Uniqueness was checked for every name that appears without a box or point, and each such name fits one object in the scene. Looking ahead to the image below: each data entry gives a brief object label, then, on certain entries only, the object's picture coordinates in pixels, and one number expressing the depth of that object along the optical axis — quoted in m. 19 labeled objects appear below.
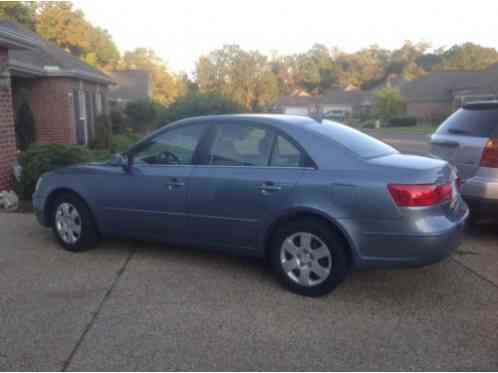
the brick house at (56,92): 15.48
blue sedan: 4.16
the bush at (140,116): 30.58
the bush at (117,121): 26.38
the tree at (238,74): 52.88
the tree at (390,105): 51.88
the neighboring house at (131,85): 39.75
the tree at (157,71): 56.44
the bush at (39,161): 8.88
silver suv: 5.73
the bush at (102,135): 18.62
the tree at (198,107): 19.75
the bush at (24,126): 14.45
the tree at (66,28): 47.03
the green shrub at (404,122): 46.91
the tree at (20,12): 35.69
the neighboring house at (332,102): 76.44
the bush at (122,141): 17.91
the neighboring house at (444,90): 47.69
